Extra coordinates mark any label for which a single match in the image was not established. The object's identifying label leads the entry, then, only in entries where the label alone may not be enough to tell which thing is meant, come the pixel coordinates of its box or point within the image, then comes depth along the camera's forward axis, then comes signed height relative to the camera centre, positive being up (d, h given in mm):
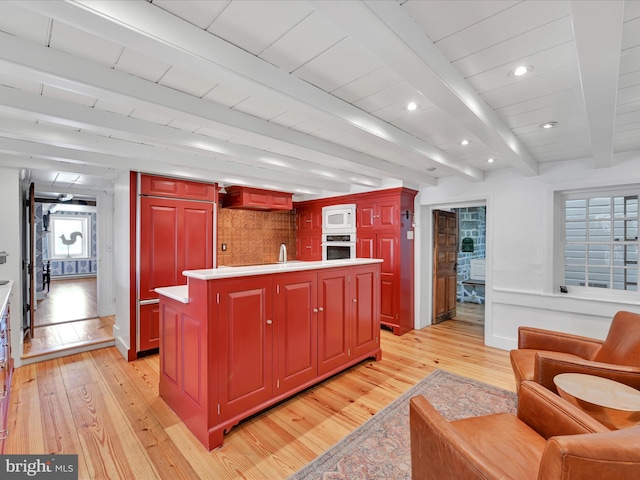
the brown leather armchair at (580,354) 2002 -898
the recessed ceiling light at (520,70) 1609 +891
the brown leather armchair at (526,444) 888 -857
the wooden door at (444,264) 5105 -491
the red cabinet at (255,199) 4711 +613
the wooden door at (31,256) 3959 -243
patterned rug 1866 -1445
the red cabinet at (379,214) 4582 +353
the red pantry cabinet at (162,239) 3619 -24
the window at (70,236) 9602 +42
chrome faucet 4557 -288
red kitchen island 2088 -815
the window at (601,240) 3400 -51
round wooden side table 1650 -907
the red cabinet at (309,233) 5754 +71
